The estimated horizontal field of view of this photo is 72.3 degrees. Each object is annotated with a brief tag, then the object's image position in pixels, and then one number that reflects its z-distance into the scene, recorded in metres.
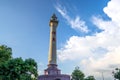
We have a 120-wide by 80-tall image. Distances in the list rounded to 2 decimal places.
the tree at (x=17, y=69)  12.60
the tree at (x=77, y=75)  22.69
